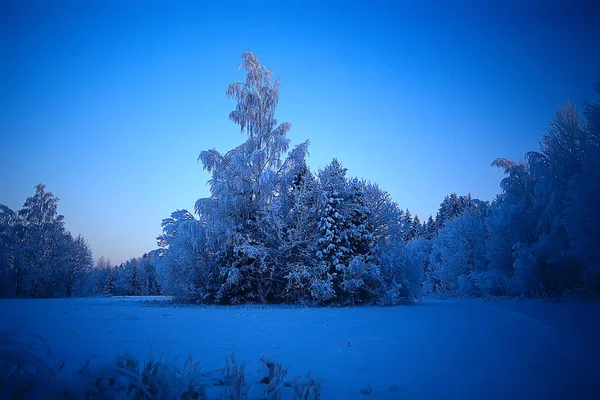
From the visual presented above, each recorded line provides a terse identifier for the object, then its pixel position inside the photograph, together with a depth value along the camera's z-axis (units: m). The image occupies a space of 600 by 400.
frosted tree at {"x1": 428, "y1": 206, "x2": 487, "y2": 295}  23.92
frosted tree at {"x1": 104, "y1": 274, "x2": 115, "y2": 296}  56.84
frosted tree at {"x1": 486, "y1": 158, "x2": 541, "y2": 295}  15.61
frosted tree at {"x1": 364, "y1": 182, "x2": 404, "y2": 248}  17.45
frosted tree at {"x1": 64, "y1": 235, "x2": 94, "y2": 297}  26.27
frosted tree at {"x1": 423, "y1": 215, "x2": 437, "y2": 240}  52.35
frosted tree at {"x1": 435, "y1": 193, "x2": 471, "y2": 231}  47.32
